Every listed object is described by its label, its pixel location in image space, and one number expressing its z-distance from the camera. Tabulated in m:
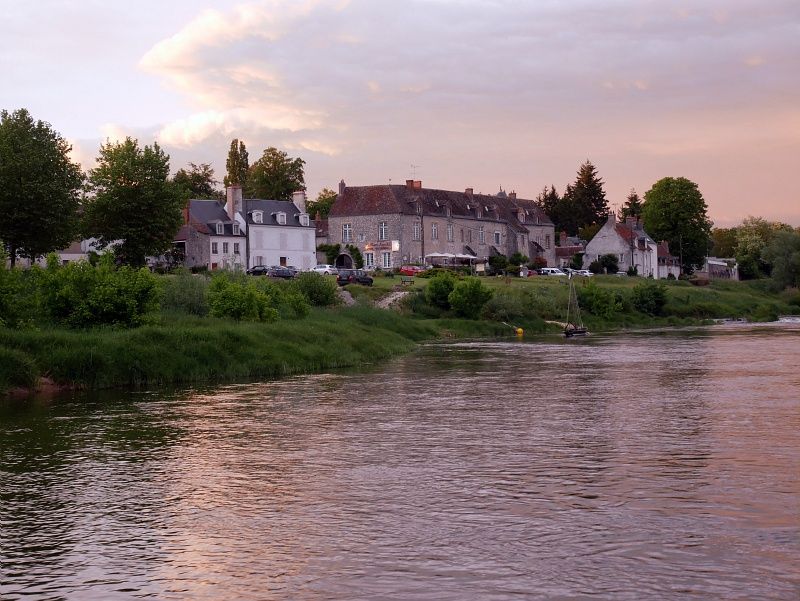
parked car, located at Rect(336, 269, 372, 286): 92.88
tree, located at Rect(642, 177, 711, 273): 151.38
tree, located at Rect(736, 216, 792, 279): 160.88
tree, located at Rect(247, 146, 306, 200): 147.75
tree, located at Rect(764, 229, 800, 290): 127.31
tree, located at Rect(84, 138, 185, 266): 85.31
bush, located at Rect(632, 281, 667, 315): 105.06
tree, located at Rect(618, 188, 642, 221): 198.62
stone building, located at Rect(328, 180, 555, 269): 122.12
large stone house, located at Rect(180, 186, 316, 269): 109.56
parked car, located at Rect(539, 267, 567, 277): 124.22
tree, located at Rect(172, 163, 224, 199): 147.62
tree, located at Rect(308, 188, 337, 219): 158.75
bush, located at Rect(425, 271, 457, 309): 87.12
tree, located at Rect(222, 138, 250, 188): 155.50
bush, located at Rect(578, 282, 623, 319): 99.44
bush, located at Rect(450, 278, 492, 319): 86.06
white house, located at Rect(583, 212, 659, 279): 144.00
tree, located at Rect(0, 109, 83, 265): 72.69
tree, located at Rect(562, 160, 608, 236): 192.38
